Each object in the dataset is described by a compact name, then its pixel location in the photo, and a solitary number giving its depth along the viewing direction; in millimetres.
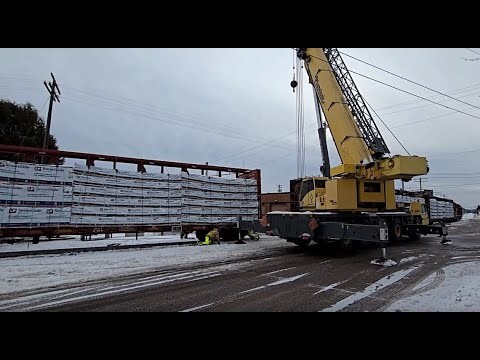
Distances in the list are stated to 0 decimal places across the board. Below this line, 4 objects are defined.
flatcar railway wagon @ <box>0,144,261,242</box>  8758
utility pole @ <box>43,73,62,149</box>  19566
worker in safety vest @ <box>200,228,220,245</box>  12653
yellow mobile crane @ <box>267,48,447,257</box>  9180
